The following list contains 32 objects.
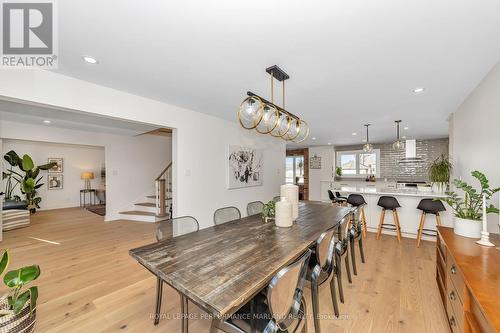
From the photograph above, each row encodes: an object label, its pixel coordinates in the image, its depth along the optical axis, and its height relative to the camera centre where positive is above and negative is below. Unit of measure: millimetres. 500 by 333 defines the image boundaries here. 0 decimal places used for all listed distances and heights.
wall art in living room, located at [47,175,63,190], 6828 -441
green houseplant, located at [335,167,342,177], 8039 -176
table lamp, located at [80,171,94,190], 7312 -300
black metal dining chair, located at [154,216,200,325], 1785 -615
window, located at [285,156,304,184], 9336 -100
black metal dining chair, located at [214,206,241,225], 2514 -598
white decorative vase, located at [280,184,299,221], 2313 -304
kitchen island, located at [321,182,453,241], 3800 -872
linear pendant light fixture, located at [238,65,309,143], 1905 +508
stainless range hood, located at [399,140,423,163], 6350 +522
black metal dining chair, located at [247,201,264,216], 3029 -613
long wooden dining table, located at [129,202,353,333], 998 -605
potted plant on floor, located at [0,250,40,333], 1419 -981
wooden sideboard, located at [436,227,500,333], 987 -647
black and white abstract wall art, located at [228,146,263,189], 4395 +6
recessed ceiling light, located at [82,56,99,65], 1889 +1016
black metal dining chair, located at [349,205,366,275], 2618 -861
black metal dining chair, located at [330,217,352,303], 2018 -844
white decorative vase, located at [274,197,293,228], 2115 -481
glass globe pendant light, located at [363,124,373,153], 4944 +460
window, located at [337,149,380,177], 7570 +139
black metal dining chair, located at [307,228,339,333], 1585 -824
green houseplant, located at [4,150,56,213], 5445 -206
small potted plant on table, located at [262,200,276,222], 2405 -525
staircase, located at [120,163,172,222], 5348 -1067
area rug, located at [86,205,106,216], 6360 -1344
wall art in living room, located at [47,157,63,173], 6820 +126
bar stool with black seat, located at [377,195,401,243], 3818 -767
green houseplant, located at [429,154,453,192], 3803 -155
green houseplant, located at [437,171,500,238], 1794 -434
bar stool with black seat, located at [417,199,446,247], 3435 -731
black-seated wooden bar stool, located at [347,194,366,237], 4081 -683
